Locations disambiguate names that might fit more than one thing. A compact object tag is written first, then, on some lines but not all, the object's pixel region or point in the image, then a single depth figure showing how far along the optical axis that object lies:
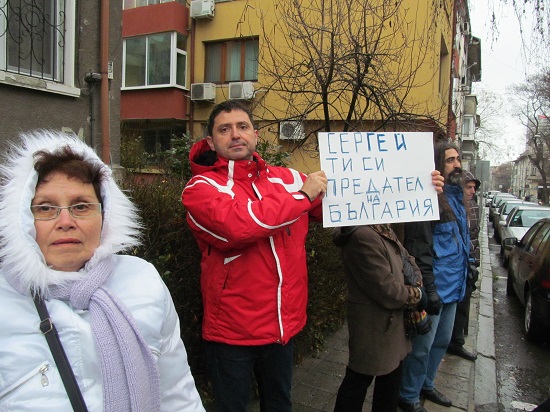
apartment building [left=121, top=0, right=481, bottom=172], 12.49
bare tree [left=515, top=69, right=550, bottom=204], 27.36
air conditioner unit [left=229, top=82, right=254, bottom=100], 13.20
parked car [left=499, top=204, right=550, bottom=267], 12.50
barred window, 5.02
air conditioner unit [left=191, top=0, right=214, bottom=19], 14.66
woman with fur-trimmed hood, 1.23
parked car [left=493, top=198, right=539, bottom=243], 18.12
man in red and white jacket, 2.06
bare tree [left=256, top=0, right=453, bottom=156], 4.55
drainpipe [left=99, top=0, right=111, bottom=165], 5.93
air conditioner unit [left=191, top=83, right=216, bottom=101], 14.71
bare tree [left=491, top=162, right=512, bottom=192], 106.82
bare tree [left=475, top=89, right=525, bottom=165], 46.59
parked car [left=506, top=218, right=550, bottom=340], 5.47
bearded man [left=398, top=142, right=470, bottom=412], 3.31
